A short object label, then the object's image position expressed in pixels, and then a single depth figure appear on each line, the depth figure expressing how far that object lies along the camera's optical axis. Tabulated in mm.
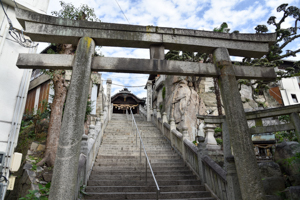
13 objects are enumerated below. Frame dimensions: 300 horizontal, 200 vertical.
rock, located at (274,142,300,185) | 4949
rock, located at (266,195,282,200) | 4516
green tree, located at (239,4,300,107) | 14188
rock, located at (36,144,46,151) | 9656
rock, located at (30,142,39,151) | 9527
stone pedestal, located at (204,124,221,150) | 9019
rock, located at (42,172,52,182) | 7523
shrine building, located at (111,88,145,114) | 25750
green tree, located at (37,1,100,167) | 8406
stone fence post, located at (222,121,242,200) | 4121
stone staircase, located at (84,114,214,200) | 5883
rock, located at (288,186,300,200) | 4195
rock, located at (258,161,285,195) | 4895
